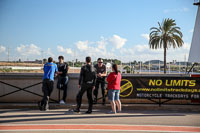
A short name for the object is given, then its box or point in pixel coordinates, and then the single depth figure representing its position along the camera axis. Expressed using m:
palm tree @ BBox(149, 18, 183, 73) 40.06
